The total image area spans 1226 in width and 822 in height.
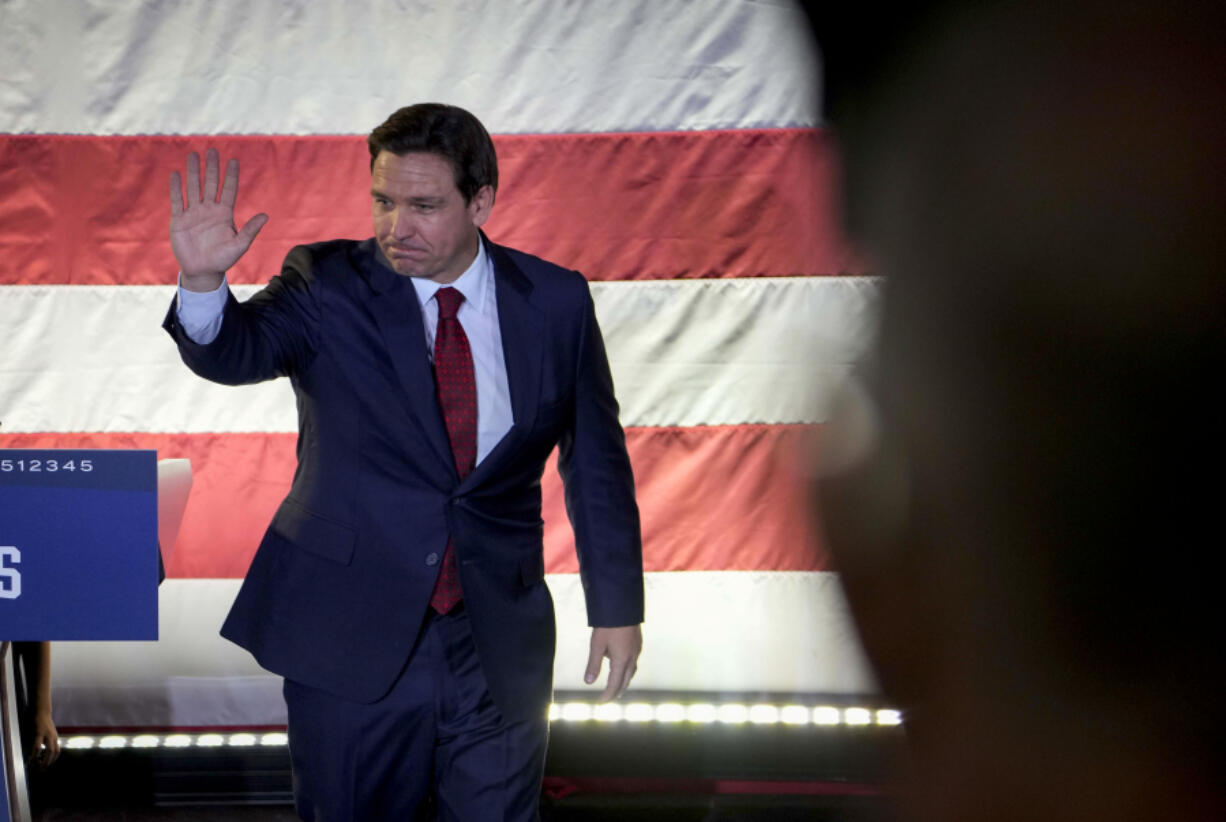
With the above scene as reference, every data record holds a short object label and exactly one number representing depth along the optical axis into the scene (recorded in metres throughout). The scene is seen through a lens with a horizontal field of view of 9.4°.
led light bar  11.59
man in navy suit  10.42
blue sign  10.25
